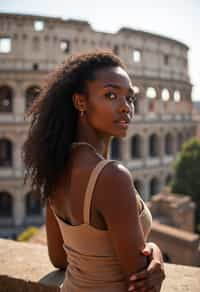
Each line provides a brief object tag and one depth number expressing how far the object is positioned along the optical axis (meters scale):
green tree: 16.55
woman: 1.16
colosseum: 18.75
